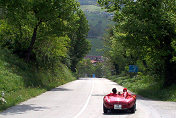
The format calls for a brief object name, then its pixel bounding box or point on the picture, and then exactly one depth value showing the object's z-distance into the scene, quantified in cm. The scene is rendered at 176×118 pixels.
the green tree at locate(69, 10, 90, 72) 7662
